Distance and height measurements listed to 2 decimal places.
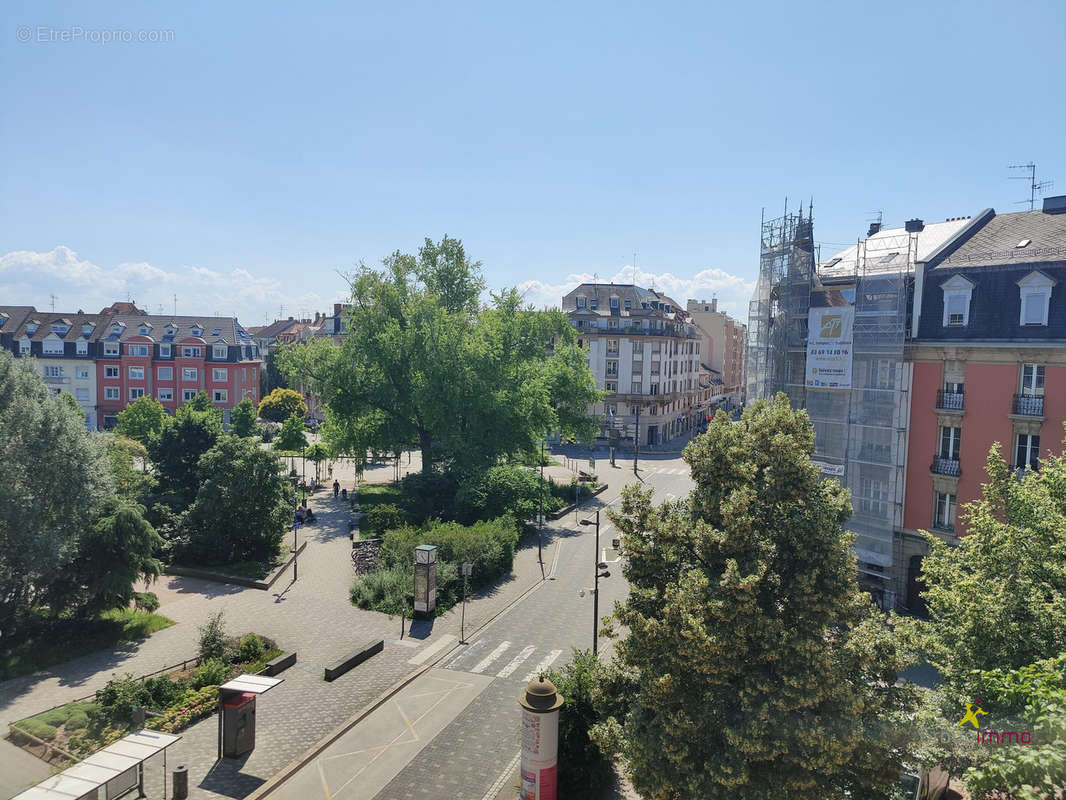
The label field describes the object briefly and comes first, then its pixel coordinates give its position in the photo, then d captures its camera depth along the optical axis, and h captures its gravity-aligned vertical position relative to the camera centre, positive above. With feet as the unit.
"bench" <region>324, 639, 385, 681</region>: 70.28 -31.35
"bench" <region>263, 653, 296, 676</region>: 70.08 -31.04
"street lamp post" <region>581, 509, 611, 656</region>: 73.46 -24.66
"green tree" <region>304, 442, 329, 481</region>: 164.25 -22.87
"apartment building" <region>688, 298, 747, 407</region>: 364.38 +13.38
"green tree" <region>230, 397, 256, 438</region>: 188.03 -17.64
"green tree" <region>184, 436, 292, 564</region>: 102.73 -22.13
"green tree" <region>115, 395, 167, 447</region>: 182.29 -17.28
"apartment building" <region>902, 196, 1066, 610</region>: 86.38 +1.60
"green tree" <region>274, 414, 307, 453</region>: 172.55 -19.56
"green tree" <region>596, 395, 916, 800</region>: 39.01 -15.98
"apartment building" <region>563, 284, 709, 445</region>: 243.60 +4.65
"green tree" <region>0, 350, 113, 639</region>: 73.72 -15.77
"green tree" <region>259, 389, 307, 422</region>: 252.21 -17.62
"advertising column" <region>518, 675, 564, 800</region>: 49.19 -26.34
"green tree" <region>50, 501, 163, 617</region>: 77.61 -23.97
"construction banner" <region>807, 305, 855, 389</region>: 101.96 +3.36
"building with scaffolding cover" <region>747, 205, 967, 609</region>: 98.53 +1.10
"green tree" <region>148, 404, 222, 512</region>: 115.55 -15.63
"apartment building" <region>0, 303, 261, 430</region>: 234.17 -0.96
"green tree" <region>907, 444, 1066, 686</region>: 49.85 -16.36
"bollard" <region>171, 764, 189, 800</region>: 49.65 -30.43
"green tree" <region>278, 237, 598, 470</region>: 132.77 -3.48
